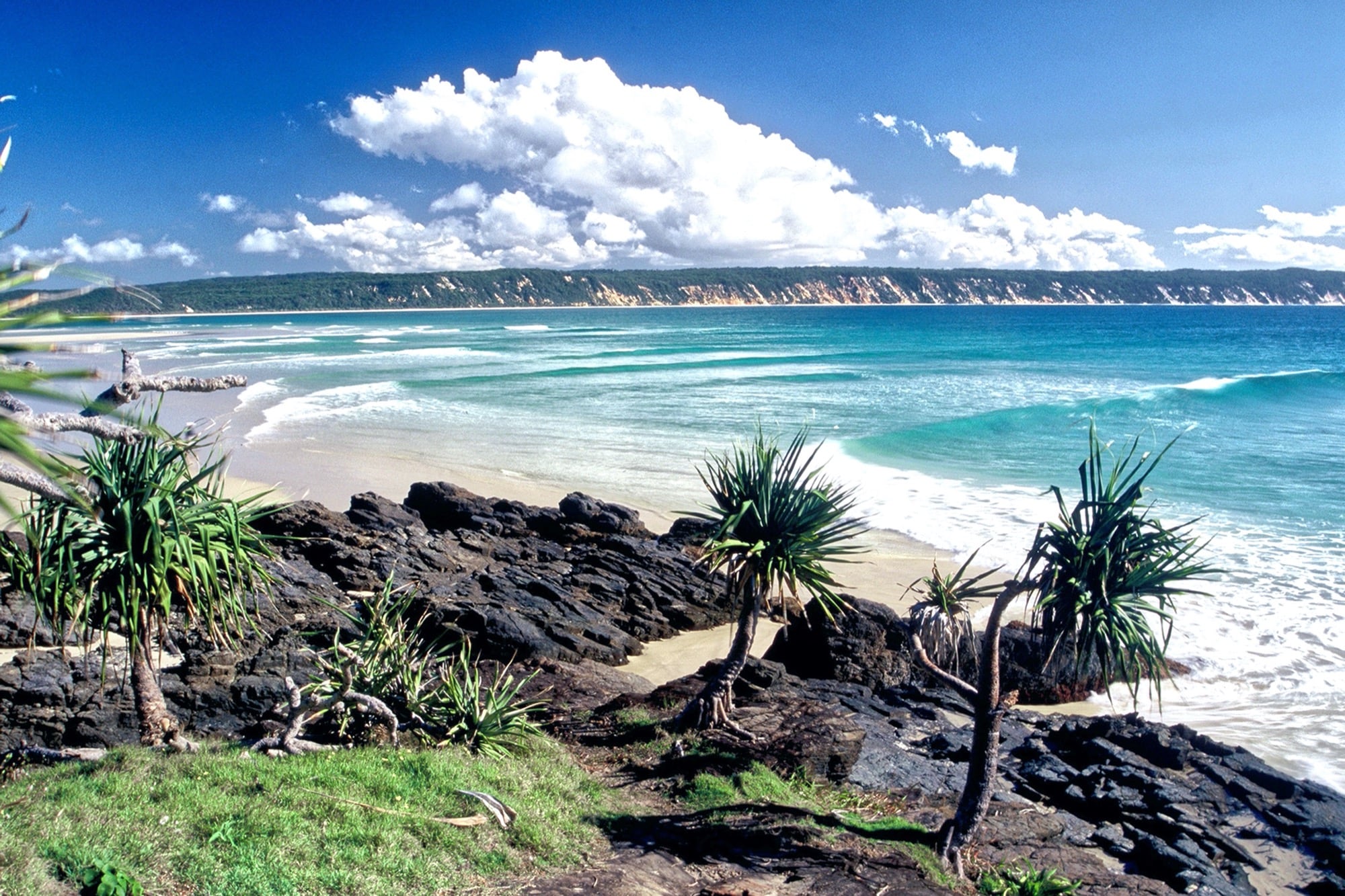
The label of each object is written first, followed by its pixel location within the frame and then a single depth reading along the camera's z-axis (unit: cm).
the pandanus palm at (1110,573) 694
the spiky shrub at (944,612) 761
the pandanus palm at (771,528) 866
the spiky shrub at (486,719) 824
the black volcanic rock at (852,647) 1270
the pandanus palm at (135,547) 634
